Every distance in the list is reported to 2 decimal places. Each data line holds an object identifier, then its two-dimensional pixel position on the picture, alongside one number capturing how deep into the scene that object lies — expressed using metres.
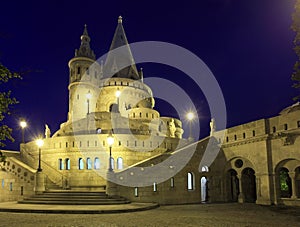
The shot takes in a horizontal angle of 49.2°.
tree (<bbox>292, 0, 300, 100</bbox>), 12.67
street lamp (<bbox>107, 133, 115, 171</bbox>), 21.52
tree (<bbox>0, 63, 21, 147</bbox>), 7.65
